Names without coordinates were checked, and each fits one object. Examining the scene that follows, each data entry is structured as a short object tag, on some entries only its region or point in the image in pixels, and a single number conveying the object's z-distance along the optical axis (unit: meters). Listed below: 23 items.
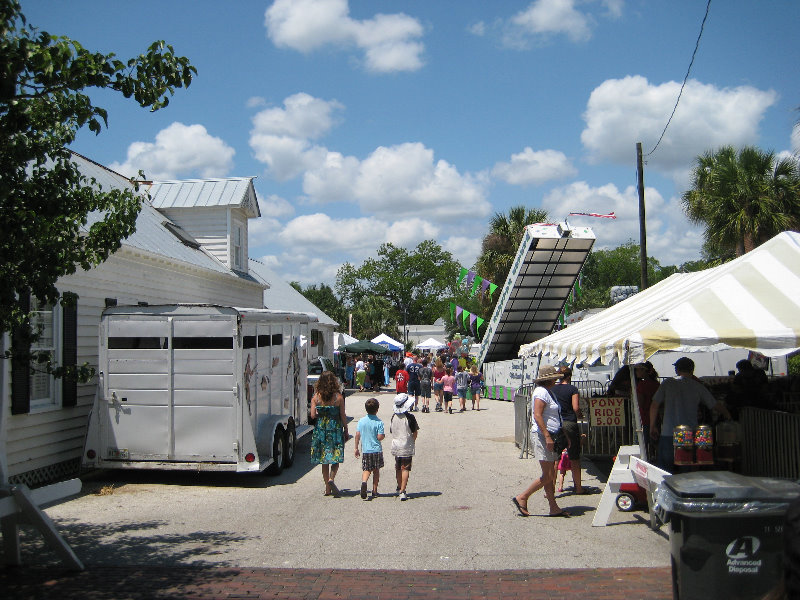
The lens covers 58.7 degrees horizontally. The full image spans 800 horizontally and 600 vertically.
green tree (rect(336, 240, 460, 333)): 69.69
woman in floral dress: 9.74
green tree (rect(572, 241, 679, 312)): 95.69
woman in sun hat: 8.27
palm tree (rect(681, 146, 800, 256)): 20.41
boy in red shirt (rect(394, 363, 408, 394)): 21.67
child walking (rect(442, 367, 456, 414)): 22.39
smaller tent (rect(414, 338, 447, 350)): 46.91
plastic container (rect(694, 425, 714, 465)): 7.82
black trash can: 4.71
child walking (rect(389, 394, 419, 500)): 9.66
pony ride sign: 11.18
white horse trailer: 10.34
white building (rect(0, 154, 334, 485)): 10.32
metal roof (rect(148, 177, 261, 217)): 20.50
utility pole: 22.50
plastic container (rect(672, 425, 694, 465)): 7.80
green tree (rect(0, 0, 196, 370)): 5.45
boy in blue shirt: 9.66
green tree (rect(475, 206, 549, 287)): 36.34
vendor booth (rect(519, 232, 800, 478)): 7.22
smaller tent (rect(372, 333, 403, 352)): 41.00
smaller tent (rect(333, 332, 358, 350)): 40.28
